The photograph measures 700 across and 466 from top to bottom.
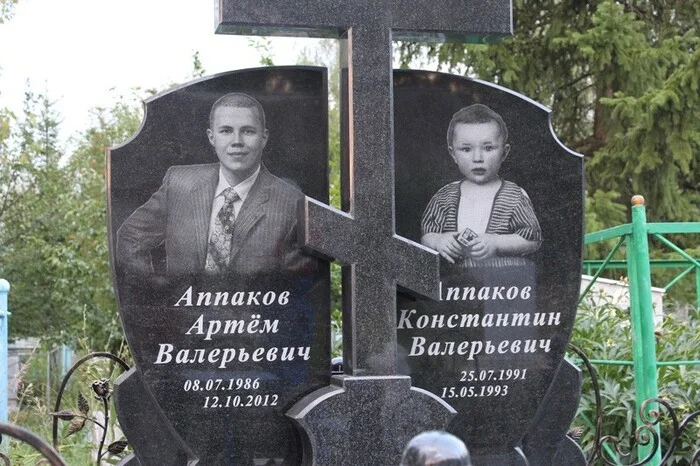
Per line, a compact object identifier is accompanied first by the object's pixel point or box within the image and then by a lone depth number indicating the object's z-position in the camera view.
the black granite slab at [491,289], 4.76
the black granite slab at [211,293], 4.33
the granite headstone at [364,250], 4.20
